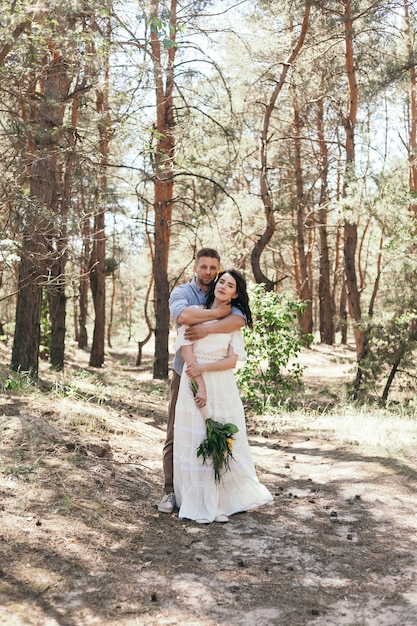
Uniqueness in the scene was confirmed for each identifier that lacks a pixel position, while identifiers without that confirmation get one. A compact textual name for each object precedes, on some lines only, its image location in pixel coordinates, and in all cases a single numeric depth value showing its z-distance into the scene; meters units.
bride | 4.92
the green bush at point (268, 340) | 10.79
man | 4.95
